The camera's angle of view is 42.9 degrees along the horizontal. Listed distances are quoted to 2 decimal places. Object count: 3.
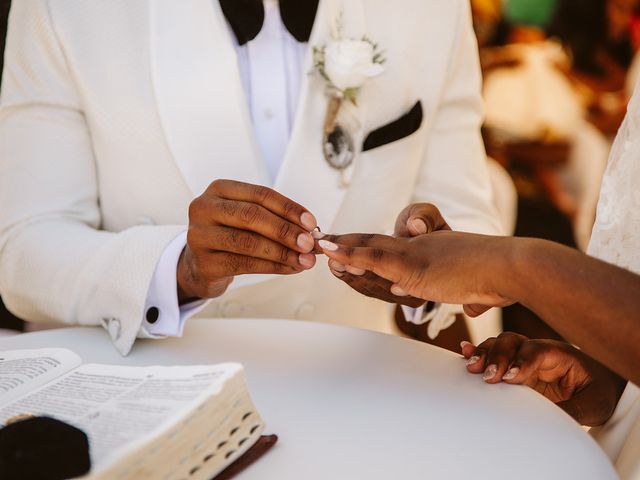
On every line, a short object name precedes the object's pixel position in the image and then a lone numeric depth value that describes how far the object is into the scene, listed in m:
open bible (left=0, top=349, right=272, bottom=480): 0.68
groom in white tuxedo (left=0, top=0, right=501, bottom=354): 1.24
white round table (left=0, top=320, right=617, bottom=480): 0.85
